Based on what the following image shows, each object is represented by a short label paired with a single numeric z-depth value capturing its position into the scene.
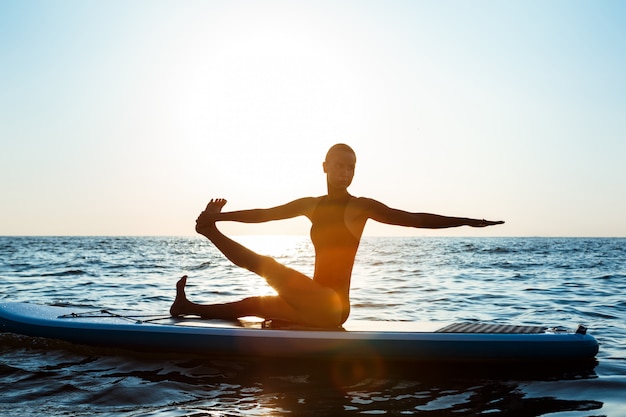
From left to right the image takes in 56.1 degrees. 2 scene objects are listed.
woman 5.29
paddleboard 5.27
